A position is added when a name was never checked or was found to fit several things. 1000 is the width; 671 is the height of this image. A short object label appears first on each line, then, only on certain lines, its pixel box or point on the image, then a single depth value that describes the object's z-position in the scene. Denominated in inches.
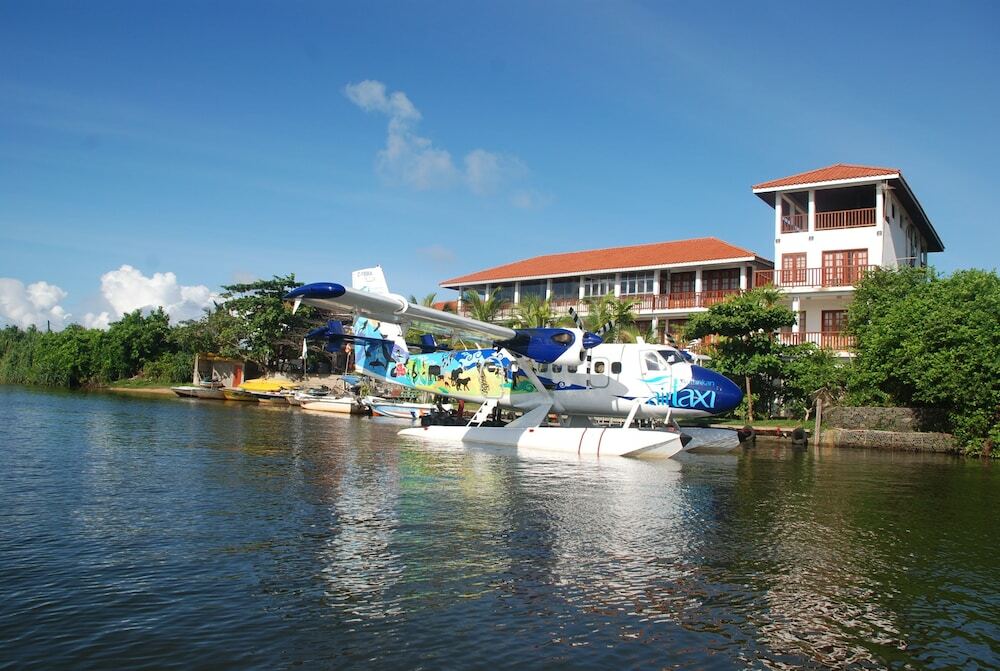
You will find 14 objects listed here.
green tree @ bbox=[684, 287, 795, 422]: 1137.4
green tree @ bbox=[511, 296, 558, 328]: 1393.9
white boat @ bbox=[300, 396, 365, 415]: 1396.4
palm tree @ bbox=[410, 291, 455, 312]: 1675.7
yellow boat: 1658.5
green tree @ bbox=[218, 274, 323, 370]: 1909.4
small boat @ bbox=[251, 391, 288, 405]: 1643.7
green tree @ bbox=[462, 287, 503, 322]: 1545.3
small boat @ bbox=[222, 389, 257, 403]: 1736.0
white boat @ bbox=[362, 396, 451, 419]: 1262.3
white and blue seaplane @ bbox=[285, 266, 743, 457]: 727.1
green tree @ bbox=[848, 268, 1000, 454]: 866.1
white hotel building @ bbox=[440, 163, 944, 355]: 1305.4
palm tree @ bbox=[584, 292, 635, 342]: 1347.2
